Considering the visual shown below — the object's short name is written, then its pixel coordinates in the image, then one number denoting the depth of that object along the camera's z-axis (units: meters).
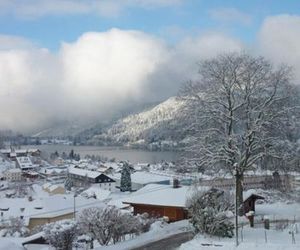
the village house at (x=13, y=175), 137.54
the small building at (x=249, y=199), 27.52
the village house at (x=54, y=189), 93.28
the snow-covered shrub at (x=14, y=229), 42.94
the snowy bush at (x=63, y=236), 21.81
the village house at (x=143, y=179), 102.54
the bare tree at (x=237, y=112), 22.41
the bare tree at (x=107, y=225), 22.70
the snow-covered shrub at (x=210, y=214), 18.17
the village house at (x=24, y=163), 165.12
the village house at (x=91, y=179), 115.68
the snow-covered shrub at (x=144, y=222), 24.31
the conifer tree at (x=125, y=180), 95.42
